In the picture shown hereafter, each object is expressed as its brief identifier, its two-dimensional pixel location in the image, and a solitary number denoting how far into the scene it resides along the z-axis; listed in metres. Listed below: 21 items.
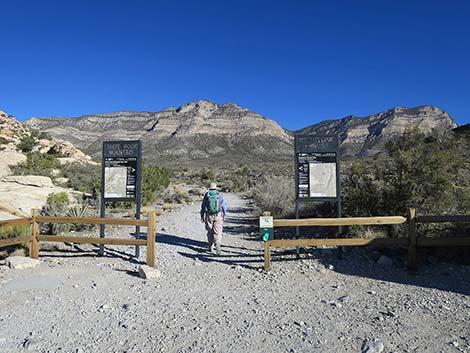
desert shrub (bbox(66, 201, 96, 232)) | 11.44
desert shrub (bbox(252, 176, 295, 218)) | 14.02
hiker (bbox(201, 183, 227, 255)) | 8.66
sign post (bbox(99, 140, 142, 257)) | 8.75
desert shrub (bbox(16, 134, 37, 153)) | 29.76
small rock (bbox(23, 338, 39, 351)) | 4.21
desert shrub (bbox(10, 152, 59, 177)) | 20.94
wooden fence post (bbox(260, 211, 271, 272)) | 7.22
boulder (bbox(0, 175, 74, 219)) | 12.63
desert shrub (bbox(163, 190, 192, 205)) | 21.73
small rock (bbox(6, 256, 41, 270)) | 7.38
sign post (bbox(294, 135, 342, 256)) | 8.55
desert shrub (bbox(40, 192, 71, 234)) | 10.25
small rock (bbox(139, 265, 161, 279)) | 6.84
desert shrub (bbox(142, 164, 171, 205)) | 19.09
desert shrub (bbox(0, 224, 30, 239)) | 8.52
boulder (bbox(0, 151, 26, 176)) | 21.16
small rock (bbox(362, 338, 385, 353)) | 4.05
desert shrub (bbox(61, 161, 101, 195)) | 20.03
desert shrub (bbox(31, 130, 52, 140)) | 36.45
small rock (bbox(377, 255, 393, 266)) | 7.55
